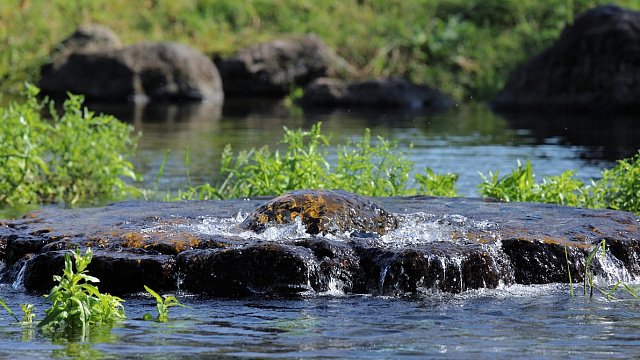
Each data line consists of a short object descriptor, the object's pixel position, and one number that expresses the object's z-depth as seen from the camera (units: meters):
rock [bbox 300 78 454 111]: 29.81
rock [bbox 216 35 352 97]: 32.72
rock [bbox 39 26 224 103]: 30.80
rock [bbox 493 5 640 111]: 28.05
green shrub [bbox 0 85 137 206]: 13.18
